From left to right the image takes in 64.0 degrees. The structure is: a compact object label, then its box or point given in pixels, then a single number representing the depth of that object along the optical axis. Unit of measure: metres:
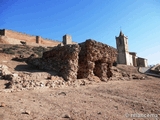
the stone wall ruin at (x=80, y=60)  8.70
